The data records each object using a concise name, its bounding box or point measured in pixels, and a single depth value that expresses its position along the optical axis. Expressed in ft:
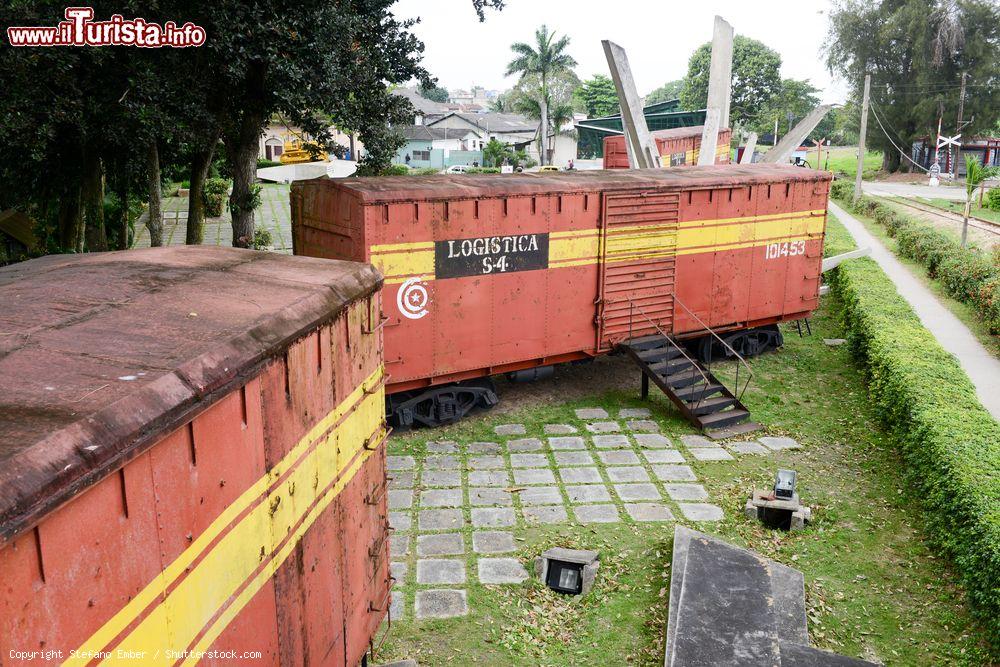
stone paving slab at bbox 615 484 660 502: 33.06
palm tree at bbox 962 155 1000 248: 76.79
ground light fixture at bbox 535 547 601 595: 26.58
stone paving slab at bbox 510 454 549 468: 35.78
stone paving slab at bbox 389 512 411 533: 30.14
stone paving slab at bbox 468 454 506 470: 35.53
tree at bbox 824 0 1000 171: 169.37
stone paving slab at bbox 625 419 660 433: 40.24
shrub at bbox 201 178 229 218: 98.86
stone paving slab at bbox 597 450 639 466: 36.29
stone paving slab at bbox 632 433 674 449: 38.37
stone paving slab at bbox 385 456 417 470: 35.14
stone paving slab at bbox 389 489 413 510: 31.78
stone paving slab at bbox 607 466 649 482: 34.68
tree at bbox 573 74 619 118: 277.03
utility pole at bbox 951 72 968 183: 169.48
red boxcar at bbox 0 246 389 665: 8.23
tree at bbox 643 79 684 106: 524.93
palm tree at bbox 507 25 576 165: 185.80
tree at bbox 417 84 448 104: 516.86
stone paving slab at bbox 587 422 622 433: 39.91
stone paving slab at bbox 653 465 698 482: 34.86
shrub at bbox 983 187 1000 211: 114.48
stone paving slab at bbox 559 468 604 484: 34.37
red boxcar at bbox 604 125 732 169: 93.15
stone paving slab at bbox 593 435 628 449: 38.11
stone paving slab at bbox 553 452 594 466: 36.14
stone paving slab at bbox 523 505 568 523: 30.99
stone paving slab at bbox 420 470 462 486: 33.88
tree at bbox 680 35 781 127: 240.73
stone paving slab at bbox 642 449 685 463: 36.76
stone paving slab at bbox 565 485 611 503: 32.68
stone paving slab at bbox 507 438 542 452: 37.45
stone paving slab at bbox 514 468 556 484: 34.30
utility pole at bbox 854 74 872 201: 109.70
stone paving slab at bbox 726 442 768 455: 37.88
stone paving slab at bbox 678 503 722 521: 31.55
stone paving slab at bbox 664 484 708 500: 33.22
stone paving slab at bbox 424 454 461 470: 35.40
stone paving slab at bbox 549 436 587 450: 37.86
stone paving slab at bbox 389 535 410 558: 28.35
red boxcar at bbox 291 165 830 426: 35.68
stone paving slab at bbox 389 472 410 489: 33.55
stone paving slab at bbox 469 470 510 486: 33.99
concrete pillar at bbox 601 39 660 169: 59.77
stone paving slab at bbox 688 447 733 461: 37.06
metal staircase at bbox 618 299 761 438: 40.22
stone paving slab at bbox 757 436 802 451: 38.42
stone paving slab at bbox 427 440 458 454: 36.95
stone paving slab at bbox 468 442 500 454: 37.09
